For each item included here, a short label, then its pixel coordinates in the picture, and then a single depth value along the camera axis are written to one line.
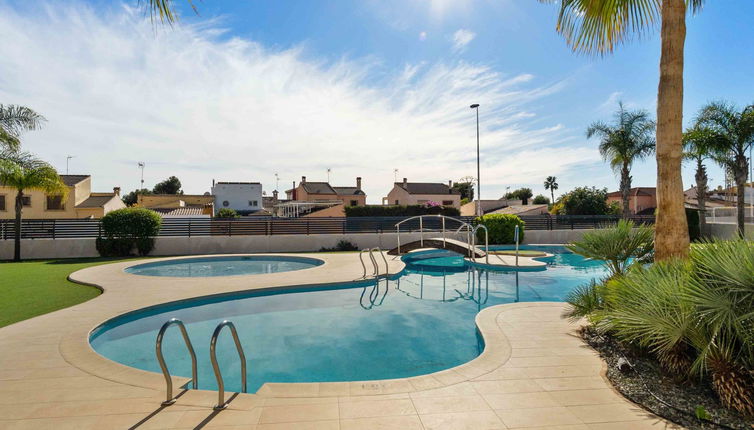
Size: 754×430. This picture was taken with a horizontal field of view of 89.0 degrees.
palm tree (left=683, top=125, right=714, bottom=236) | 19.39
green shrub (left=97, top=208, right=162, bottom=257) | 17.44
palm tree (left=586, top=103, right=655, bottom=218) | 25.70
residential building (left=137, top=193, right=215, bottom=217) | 45.06
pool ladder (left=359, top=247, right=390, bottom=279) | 11.68
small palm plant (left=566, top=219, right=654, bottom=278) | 6.91
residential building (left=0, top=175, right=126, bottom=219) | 33.03
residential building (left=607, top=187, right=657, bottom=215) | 49.27
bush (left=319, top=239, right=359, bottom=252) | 20.73
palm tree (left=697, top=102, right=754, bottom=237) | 18.97
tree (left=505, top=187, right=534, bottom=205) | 75.69
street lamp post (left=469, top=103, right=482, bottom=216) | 28.97
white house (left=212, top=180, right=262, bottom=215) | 58.12
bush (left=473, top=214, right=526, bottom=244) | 21.56
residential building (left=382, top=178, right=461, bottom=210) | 54.28
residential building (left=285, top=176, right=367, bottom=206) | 59.34
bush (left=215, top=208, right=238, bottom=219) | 44.16
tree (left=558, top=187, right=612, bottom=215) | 37.47
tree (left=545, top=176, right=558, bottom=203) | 82.56
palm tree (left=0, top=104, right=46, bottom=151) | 12.94
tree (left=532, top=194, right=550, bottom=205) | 73.31
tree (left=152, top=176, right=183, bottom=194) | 80.06
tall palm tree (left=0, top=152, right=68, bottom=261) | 14.63
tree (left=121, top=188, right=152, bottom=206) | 69.40
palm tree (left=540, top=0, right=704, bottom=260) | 5.66
